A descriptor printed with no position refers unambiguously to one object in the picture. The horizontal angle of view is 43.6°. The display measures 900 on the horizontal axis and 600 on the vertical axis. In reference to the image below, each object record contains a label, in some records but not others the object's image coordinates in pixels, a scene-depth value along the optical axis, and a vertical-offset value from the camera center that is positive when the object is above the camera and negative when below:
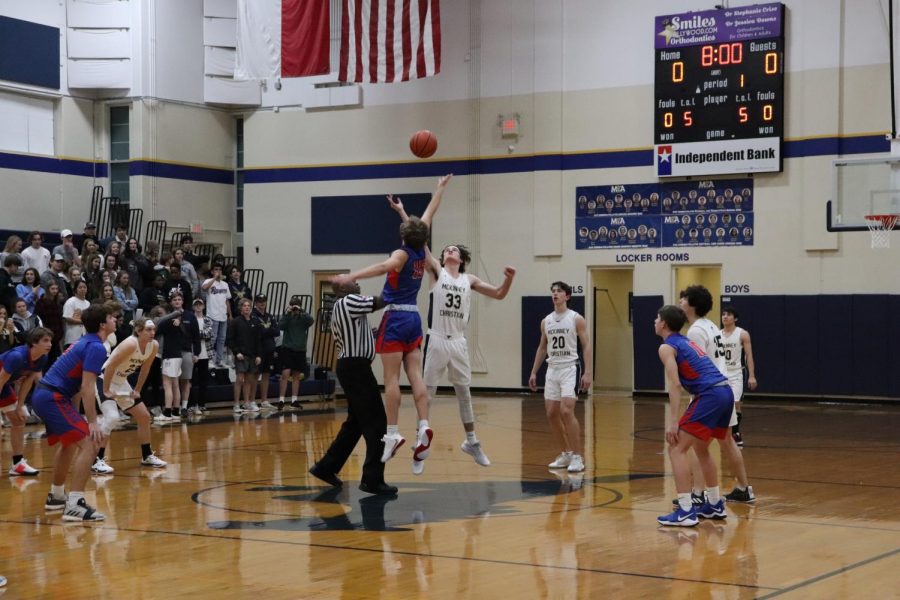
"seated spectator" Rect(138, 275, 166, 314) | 19.86 -0.26
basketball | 14.20 +1.80
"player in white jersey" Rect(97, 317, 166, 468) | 10.27 -0.94
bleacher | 23.34 +0.06
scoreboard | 22.41 +3.93
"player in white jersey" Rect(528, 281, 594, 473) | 11.66 -0.92
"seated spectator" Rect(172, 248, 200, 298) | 22.14 +0.27
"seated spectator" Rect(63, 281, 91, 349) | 17.25 -0.43
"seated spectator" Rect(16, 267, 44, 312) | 17.73 -0.07
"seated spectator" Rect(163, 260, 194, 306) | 21.08 +0.03
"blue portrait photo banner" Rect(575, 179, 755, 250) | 23.12 +1.48
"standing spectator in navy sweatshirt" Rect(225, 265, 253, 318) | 22.59 -0.07
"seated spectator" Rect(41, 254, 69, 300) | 17.92 +0.15
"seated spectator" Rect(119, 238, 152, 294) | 20.98 +0.39
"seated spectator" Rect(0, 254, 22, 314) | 17.72 +0.15
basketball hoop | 17.84 +0.94
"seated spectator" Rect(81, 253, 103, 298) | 19.01 +0.20
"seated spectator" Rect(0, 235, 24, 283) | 19.39 +0.67
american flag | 24.14 +5.28
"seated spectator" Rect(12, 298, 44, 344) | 16.45 -0.51
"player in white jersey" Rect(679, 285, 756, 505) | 9.05 -0.49
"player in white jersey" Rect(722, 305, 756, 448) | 13.51 -0.77
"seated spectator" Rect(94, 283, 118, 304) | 17.81 -0.13
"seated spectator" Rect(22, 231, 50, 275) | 20.58 +0.54
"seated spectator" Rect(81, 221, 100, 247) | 21.39 +1.02
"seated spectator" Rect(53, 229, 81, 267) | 20.53 +0.67
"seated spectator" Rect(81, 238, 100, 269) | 20.38 +0.65
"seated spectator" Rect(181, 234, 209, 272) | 23.52 +0.64
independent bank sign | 22.48 +2.59
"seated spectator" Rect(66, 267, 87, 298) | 18.86 +0.13
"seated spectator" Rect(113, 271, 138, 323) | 19.36 -0.18
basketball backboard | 17.50 +1.53
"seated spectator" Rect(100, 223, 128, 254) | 21.47 +0.92
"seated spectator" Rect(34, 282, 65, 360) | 17.53 -0.43
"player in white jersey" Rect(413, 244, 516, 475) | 10.46 -0.39
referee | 9.84 -0.90
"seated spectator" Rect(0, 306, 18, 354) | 14.79 -0.63
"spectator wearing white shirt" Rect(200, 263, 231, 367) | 21.69 -0.40
